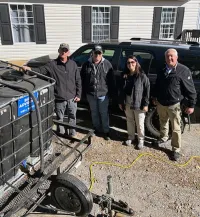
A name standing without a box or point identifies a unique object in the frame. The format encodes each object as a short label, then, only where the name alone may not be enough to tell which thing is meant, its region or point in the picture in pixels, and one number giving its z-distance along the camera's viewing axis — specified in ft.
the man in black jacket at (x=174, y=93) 12.51
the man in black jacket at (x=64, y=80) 13.34
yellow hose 13.41
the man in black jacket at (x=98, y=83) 14.15
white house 32.17
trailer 7.92
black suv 14.70
